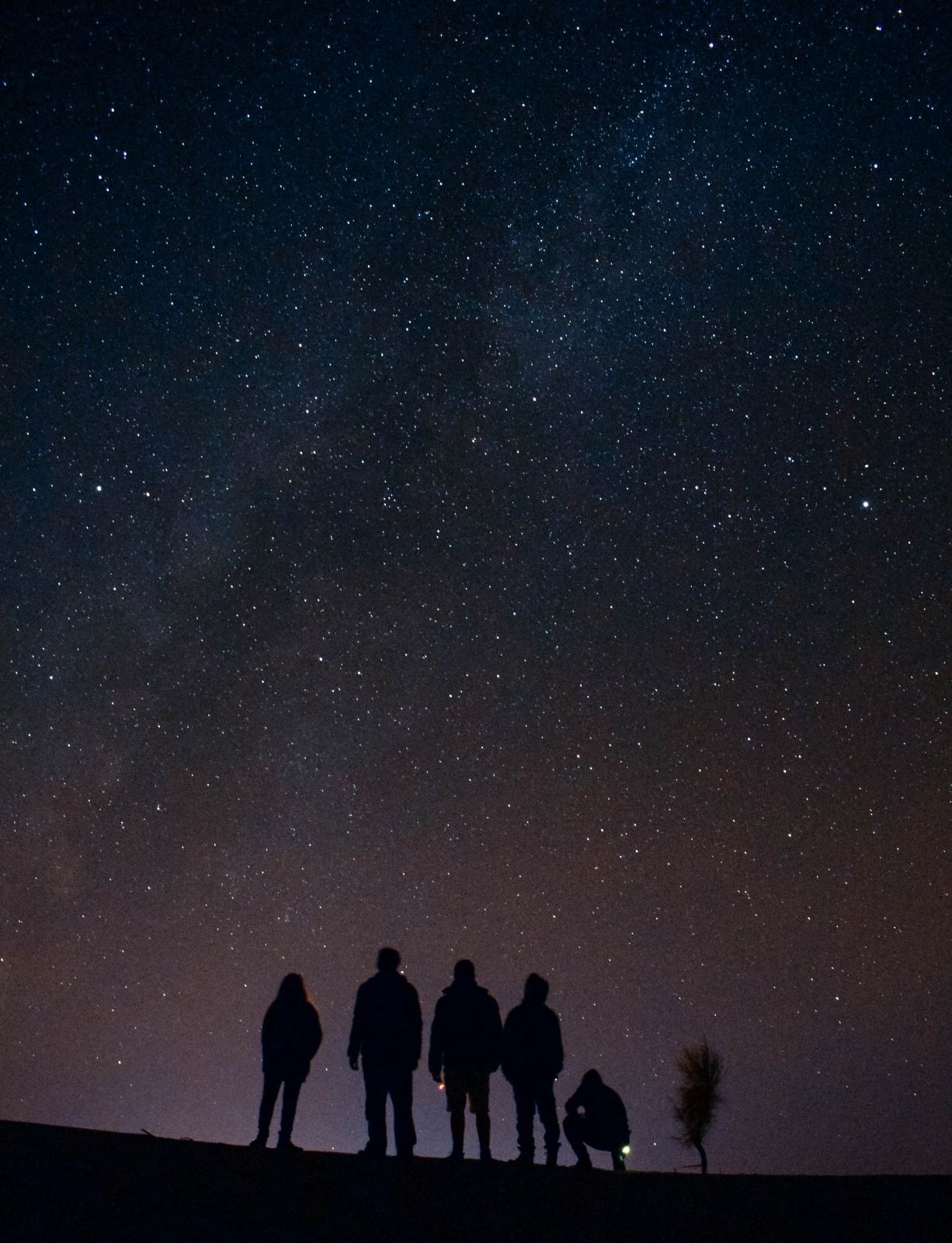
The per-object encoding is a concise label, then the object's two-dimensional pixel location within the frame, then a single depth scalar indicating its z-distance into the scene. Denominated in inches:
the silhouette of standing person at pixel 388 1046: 268.5
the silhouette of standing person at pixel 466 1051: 284.8
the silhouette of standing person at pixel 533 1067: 300.5
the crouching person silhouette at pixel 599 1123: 333.1
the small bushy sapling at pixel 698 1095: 583.2
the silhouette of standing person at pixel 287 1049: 285.1
